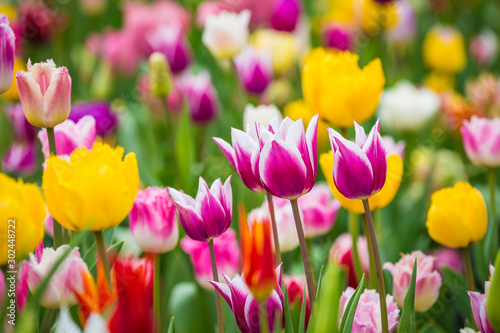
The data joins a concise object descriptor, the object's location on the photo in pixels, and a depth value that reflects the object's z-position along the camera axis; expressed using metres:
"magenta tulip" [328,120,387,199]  1.47
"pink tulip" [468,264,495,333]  1.50
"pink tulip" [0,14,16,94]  1.56
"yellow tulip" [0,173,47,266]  1.45
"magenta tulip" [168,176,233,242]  1.50
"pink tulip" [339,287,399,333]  1.51
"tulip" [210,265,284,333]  1.47
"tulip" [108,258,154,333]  1.33
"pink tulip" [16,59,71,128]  1.54
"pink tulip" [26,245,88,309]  1.49
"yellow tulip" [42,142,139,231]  1.47
